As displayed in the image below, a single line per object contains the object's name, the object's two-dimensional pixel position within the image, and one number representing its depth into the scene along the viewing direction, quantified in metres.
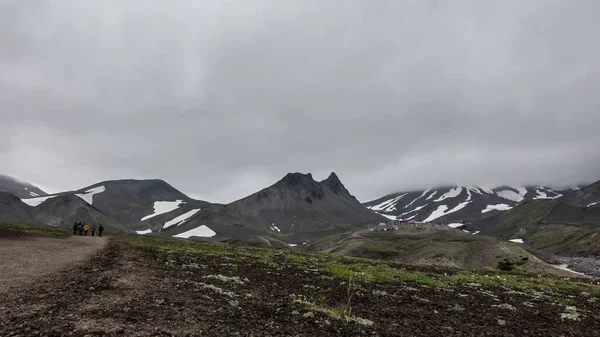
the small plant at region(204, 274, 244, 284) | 24.27
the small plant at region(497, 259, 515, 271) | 81.69
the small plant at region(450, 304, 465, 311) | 20.69
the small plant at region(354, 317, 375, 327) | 15.60
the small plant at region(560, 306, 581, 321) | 20.64
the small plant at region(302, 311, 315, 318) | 15.82
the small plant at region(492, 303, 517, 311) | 22.22
